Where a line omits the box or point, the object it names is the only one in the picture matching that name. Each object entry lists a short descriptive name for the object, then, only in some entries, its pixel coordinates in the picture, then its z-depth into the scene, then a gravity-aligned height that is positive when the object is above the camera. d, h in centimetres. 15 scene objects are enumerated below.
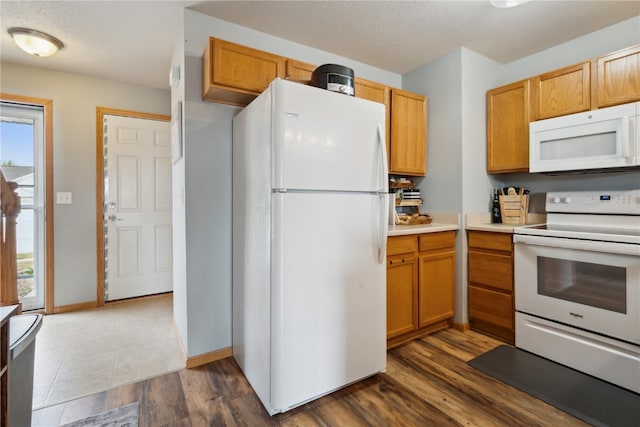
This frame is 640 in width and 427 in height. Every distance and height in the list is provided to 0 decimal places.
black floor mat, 152 -103
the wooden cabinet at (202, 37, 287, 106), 184 +91
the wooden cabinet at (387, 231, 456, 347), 221 -58
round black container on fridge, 176 +79
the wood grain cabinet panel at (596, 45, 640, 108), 197 +91
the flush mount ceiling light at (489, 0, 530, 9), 190 +134
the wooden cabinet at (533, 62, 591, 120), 218 +91
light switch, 300 +16
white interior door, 328 +6
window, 294 +16
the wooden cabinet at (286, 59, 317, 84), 209 +101
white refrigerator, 150 -17
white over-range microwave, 193 +50
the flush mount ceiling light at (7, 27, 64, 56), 220 +132
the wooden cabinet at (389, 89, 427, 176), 267 +72
